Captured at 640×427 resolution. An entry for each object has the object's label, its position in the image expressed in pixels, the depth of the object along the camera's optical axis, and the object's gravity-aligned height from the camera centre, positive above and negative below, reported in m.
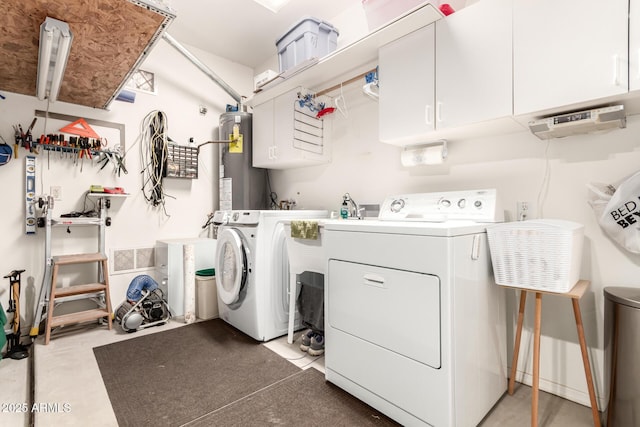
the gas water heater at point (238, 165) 3.61 +0.54
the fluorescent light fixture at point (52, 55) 1.76 +1.02
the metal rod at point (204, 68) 3.23 +1.64
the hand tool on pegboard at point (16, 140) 2.71 +0.63
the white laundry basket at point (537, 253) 1.37 -0.21
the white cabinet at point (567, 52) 1.35 +0.75
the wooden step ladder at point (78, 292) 2.58 -0.72
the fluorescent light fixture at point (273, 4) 3.01 +2.06
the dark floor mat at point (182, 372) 1.75 -1.12
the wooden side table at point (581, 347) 1.44 -0.68
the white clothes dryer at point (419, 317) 1.39 -0.55
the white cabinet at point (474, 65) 1.65 +0.84
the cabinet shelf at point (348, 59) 1.90 +1.24
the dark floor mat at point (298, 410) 1.62 -1.12
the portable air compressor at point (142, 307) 2.78 -0.94
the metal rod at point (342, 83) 2.73 +1.20
